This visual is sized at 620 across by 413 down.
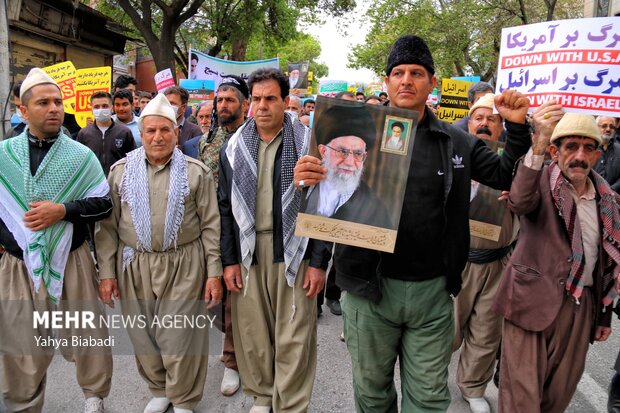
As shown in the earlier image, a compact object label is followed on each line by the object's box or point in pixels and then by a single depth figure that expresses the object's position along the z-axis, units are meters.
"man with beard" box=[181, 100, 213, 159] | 5.74
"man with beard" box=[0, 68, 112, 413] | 2.95
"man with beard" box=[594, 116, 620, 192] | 5.14
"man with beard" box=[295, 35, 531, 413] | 2.37
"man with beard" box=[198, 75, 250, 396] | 3.84
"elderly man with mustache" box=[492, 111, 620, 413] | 2.54
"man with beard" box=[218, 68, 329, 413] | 3.01
